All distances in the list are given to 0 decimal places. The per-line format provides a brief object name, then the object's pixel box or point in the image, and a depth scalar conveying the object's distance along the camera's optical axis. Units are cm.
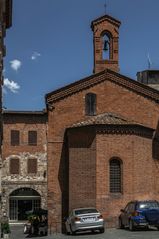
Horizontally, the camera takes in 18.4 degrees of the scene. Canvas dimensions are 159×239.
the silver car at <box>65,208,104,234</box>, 2664
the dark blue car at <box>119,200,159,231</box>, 2550
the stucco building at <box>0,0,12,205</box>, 2266
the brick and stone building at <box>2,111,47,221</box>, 4116
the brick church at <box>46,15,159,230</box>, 3228
